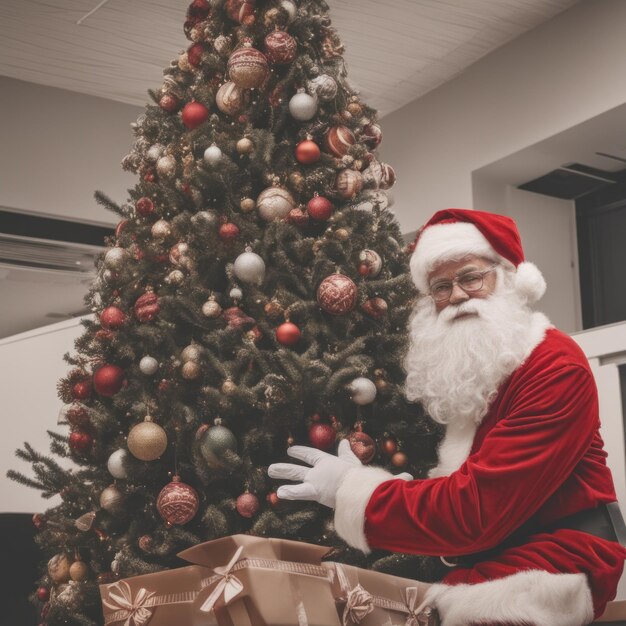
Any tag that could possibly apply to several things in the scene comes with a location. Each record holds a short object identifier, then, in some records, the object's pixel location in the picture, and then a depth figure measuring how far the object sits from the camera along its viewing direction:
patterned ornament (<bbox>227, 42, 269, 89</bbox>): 2.43
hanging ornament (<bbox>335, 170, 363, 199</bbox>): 2.45
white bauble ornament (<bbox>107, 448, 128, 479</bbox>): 2.37
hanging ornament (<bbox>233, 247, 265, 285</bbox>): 2.31
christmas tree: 2.26
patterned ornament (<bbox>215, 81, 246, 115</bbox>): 2.49
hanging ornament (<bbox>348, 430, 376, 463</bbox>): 2.27
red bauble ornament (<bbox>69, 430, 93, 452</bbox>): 2.58
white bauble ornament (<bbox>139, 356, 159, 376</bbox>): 2.40
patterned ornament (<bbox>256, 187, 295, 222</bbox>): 2.38
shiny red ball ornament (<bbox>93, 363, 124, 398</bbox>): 2.50
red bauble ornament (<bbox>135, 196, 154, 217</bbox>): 2.62
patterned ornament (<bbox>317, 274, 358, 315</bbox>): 2.28
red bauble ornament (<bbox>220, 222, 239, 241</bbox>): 2.37
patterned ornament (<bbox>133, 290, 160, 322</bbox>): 2.45
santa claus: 1.88
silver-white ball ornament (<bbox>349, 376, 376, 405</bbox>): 2.29
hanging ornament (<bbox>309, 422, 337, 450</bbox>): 2.24
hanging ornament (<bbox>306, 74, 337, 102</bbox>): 2.47
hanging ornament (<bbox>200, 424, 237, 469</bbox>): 2.19
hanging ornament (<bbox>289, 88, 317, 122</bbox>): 2.44
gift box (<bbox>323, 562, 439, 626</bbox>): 1.95
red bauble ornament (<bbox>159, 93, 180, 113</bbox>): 2.69
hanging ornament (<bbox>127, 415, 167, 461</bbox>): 2.29
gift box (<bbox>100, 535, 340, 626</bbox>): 1.82
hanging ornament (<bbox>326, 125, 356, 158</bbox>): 2.48
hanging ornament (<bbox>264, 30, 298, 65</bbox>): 2.45
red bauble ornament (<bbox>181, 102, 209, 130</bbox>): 2.53
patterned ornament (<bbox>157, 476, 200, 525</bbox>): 2.21
